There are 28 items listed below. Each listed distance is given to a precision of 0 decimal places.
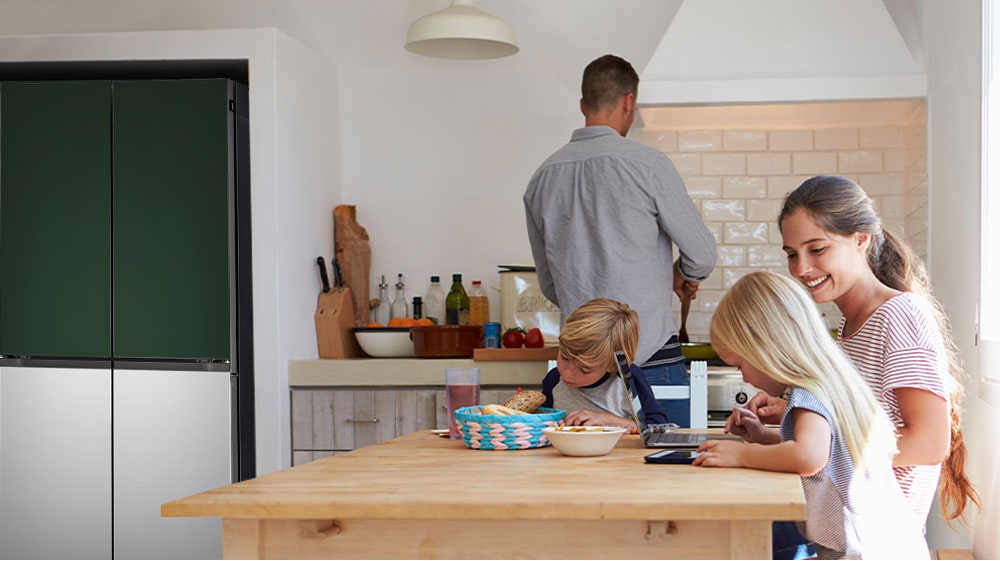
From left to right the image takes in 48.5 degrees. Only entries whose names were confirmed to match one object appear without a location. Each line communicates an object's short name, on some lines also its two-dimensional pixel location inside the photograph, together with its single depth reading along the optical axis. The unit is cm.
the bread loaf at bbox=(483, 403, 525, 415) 221
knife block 436
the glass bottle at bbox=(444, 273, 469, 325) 450
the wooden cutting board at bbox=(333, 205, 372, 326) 456
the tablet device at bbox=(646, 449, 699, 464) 187
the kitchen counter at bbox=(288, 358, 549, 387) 404
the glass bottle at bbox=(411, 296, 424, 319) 450
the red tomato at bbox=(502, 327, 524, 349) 415
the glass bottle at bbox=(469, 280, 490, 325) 451
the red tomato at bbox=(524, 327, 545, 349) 409
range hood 394
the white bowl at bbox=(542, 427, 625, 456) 196
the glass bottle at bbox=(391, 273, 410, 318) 458
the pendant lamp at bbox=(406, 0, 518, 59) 382
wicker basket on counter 214
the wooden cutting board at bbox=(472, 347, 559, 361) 402
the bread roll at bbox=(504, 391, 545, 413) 235
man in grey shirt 318
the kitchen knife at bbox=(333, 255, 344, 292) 450
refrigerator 409
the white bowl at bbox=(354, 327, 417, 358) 429
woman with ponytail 198
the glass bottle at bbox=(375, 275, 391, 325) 461
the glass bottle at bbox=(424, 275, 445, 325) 461
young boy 256
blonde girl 177
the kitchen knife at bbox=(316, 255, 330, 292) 442
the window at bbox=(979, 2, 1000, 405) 275
